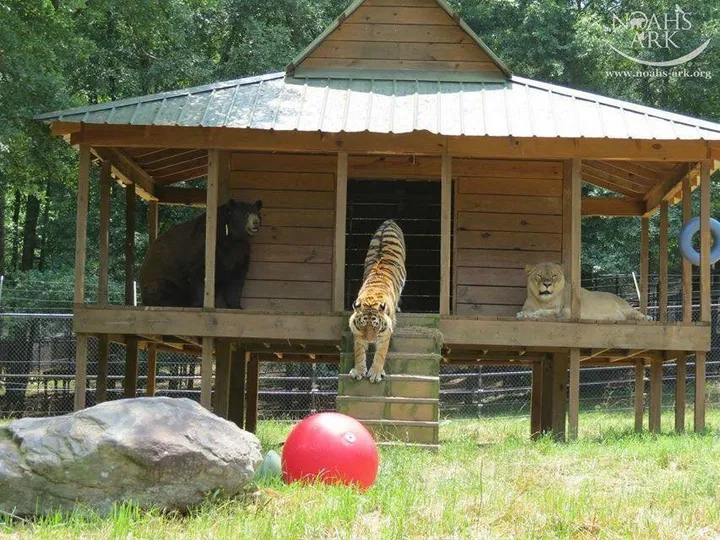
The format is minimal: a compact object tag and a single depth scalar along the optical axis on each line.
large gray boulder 6.86
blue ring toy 13.90
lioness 13.51
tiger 11.61
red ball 7.82
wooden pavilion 13.07
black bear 13.80
